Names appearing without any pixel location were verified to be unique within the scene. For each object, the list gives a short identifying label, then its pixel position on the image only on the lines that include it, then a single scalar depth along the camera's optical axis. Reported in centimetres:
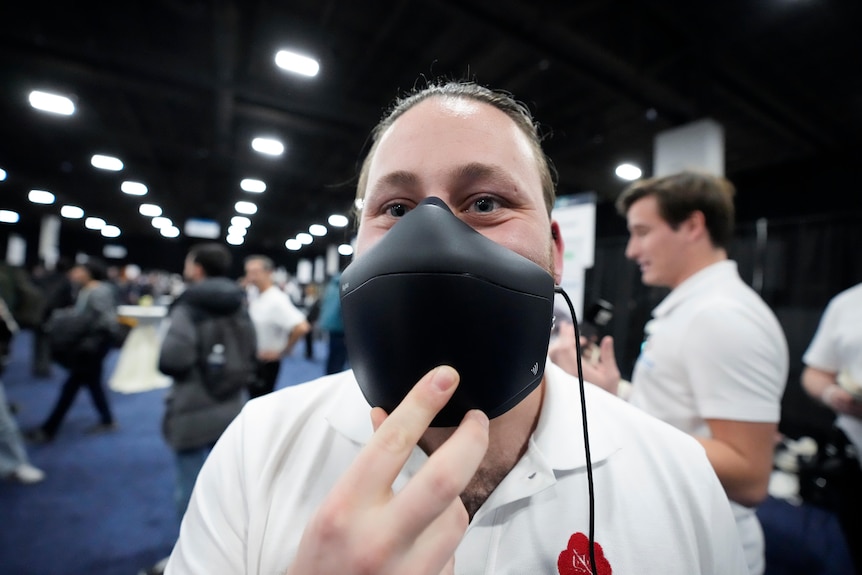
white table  510
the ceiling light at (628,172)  744
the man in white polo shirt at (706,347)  101
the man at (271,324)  296
